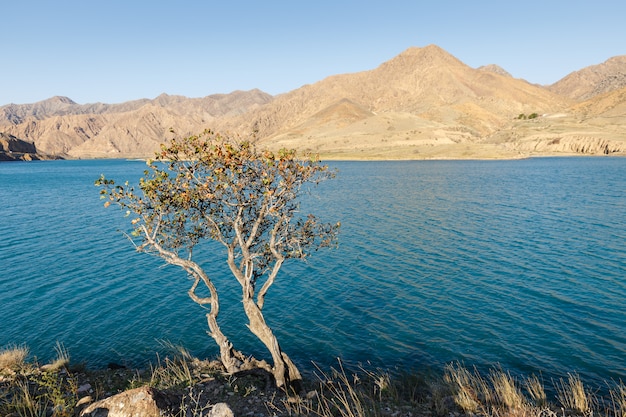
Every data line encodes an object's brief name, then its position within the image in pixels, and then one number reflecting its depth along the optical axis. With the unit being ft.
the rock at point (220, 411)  44.09
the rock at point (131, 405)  44.34
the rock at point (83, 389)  63.93
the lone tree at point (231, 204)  57.77
